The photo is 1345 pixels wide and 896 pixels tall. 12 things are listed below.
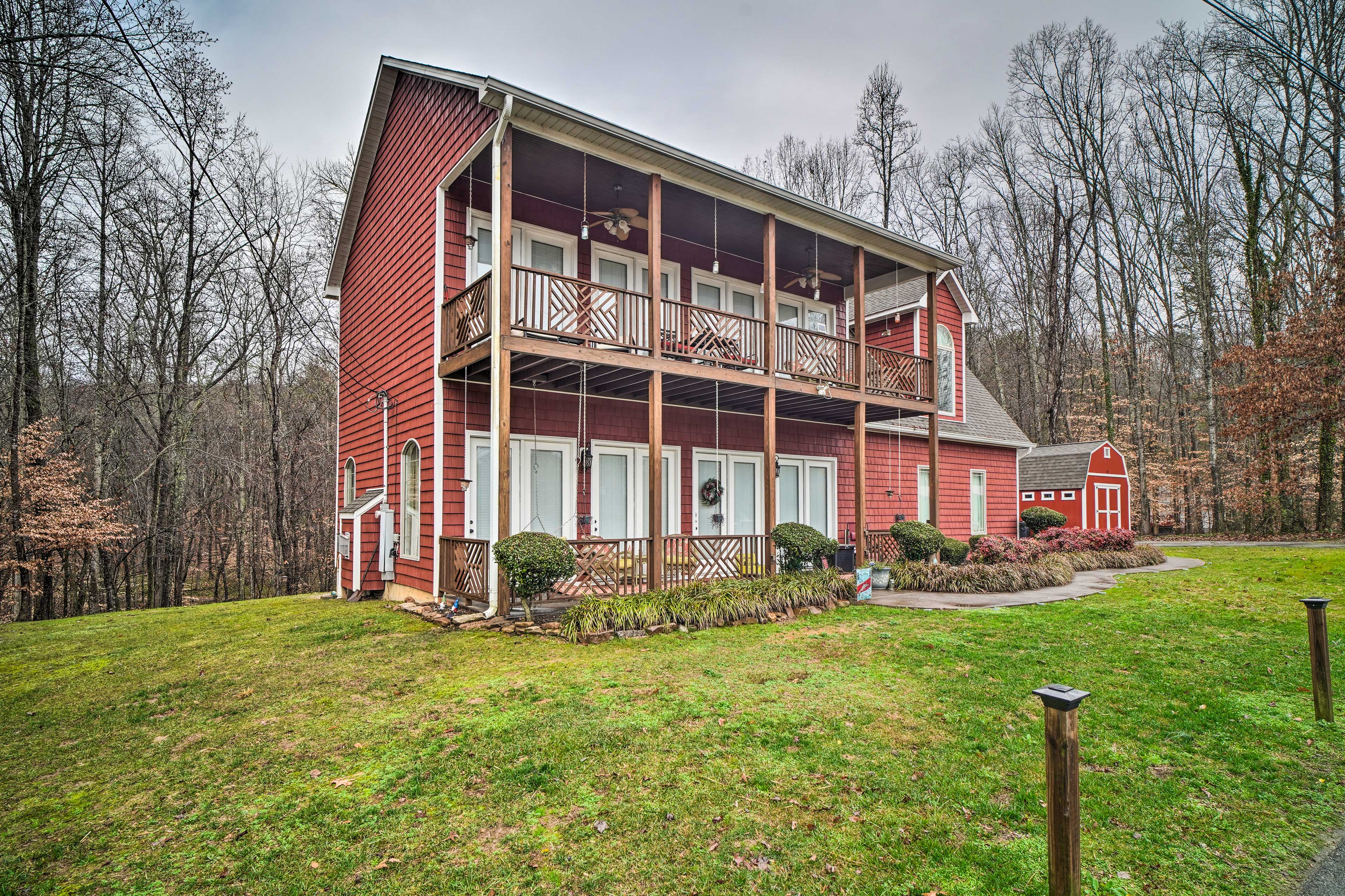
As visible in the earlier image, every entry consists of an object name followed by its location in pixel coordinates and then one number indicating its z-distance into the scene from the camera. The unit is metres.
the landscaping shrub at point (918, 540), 11.57
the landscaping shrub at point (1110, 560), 13.82
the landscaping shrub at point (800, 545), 9.76
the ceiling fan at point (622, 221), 9.95
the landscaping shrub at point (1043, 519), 19.34
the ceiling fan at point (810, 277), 13.35
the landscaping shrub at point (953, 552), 11.77
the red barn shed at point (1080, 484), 20.55
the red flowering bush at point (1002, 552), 12.33
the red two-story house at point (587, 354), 8.73
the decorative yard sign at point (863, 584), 9.81
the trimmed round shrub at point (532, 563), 7.33
